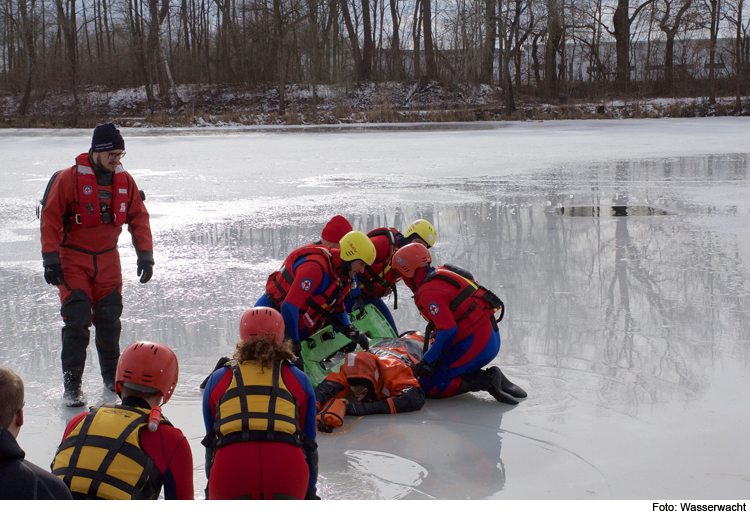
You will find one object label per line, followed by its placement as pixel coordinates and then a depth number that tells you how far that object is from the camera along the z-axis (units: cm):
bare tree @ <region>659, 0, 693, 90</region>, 3256
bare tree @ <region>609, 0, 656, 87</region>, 3359
